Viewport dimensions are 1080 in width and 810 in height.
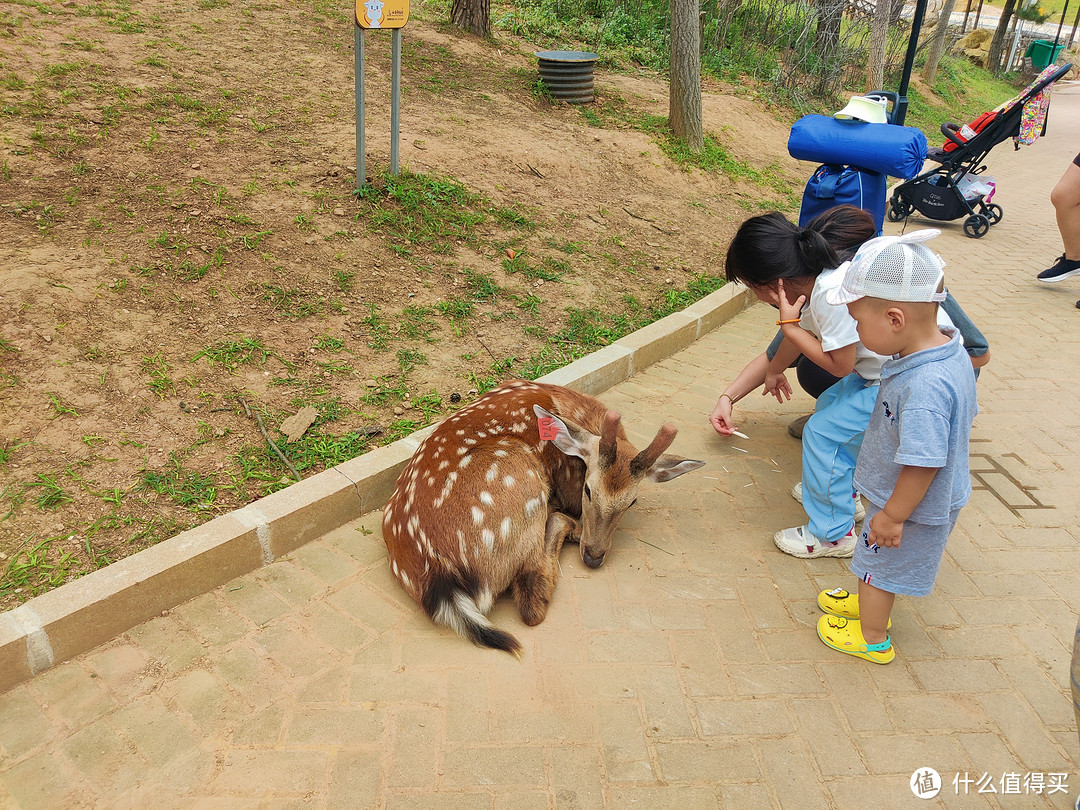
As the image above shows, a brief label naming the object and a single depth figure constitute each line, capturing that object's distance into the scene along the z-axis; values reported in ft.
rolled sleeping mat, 15.94
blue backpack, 16.44
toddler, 9.03
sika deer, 11.42
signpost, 18.90
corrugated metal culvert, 34.06
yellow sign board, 18.83
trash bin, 84.04
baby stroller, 32.14
